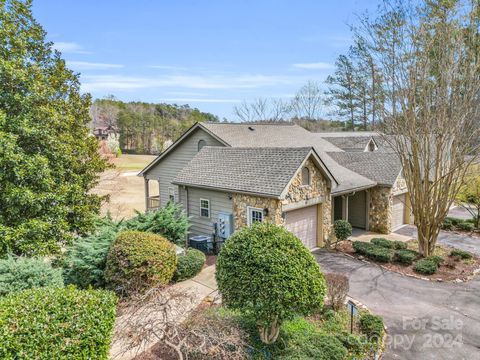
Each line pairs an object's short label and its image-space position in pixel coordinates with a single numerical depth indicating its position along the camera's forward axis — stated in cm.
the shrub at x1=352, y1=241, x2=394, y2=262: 1353
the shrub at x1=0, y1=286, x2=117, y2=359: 517
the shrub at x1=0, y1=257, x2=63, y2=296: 766
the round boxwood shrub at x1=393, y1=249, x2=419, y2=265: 1335
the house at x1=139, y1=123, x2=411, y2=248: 1400
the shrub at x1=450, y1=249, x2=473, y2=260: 1406
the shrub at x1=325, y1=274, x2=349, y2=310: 916
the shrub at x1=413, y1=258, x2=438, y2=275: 1248
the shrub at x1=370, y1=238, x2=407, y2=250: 1512
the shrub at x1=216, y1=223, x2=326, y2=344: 643
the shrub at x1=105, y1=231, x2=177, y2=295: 965
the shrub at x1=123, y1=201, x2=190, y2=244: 1280
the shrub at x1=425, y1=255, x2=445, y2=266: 1321
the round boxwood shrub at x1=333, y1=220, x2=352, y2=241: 1539
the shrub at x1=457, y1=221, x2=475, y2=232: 1923
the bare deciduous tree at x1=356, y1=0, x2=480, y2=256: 1273
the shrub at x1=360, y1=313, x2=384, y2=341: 793
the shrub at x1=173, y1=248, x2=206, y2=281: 1154
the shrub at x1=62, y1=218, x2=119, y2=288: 1038
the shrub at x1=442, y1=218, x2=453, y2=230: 1971
